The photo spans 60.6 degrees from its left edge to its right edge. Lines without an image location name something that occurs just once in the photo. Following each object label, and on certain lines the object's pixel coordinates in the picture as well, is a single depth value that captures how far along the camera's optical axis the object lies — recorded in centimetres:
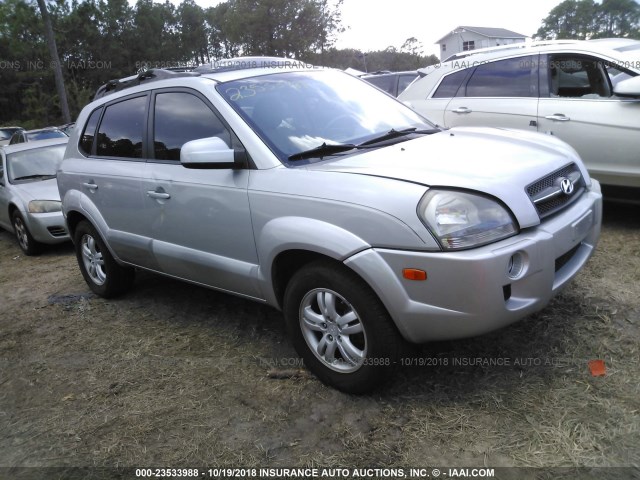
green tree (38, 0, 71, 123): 2047
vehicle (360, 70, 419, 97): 1034
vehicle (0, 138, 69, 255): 710
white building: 5322
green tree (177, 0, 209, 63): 5269
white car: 473
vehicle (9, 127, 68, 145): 1488
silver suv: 243
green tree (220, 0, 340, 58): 3638
